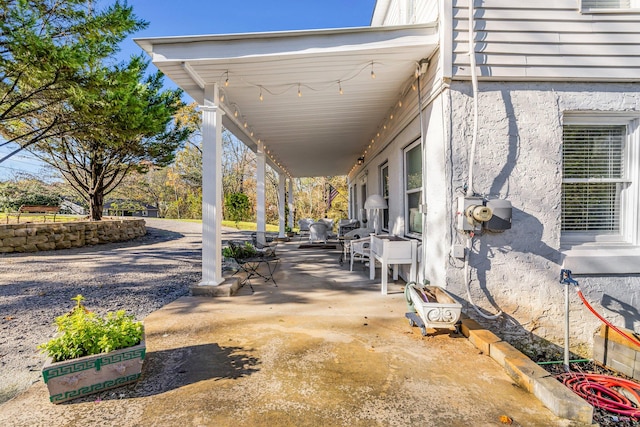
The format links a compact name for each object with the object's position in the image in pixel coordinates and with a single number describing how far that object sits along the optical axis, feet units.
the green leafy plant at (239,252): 19.21
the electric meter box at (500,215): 10.37
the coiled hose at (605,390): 7.37
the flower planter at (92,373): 6.03
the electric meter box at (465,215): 10.31
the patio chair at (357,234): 23.74
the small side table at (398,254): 13.23
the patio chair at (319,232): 30.45
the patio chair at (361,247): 18.21
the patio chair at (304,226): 42.34
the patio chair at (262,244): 18.16
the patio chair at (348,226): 31.67
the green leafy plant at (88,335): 6.33
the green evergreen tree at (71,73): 16.38
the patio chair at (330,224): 37.19
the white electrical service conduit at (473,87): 10.25
